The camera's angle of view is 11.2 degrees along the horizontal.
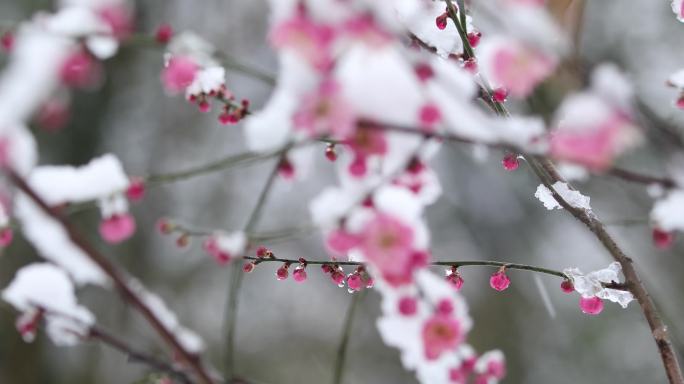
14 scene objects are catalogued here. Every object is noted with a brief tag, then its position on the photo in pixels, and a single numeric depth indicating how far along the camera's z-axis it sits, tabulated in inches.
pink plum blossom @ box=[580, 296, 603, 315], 44.3
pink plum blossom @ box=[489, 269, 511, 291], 44.7
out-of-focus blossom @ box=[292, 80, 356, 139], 39.3
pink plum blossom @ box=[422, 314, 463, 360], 40.7
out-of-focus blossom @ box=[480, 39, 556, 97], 39.3
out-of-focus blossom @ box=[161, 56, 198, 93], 41.5
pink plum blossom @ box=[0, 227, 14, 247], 41.9
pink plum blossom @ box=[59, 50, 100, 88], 40.9
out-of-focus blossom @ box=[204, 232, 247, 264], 40.5
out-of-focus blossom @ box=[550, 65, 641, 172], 39.1
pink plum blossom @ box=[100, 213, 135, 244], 41.4
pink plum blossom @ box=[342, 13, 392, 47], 39.3
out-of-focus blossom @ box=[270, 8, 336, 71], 39.4
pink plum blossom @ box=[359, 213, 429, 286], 40.1
